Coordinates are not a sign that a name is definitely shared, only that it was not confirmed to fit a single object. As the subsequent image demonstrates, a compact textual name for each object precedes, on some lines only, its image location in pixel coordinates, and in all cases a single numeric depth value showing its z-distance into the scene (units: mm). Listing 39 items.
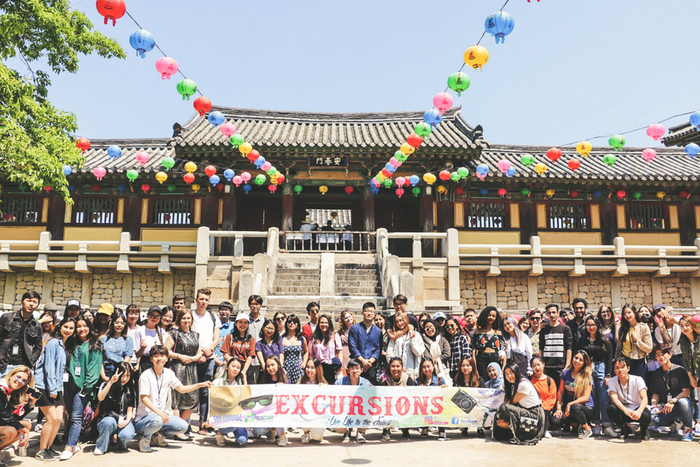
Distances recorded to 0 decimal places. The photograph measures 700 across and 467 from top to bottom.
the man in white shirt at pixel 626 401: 7398
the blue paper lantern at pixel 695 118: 10930
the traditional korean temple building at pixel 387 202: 16703
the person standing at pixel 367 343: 8047
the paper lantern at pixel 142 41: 8570
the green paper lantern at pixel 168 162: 14992
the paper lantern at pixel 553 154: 14469
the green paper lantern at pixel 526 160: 14404
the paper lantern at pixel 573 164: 15633
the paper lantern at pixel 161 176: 16344
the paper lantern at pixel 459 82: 9812
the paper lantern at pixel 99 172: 15055
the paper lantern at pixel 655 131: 11587
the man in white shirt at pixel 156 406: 6695
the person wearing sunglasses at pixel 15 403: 5770
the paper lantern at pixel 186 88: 10375
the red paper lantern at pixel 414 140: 13750
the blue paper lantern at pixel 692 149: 12078
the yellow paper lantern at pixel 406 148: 14123
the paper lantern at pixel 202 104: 11078
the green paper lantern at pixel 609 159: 14361
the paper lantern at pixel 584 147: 12716
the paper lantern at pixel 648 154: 13383
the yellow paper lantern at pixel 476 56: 8844
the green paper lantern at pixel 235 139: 14380
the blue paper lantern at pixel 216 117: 12828
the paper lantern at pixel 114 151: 14625
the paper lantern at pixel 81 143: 13305
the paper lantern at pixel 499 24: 7949
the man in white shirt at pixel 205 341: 7703
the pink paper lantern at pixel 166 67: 9484
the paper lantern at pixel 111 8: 7533
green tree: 9820
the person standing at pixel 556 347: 8164
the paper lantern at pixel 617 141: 12297
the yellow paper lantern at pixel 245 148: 14305
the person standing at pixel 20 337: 6809
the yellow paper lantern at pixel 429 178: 16453
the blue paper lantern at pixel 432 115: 12172
